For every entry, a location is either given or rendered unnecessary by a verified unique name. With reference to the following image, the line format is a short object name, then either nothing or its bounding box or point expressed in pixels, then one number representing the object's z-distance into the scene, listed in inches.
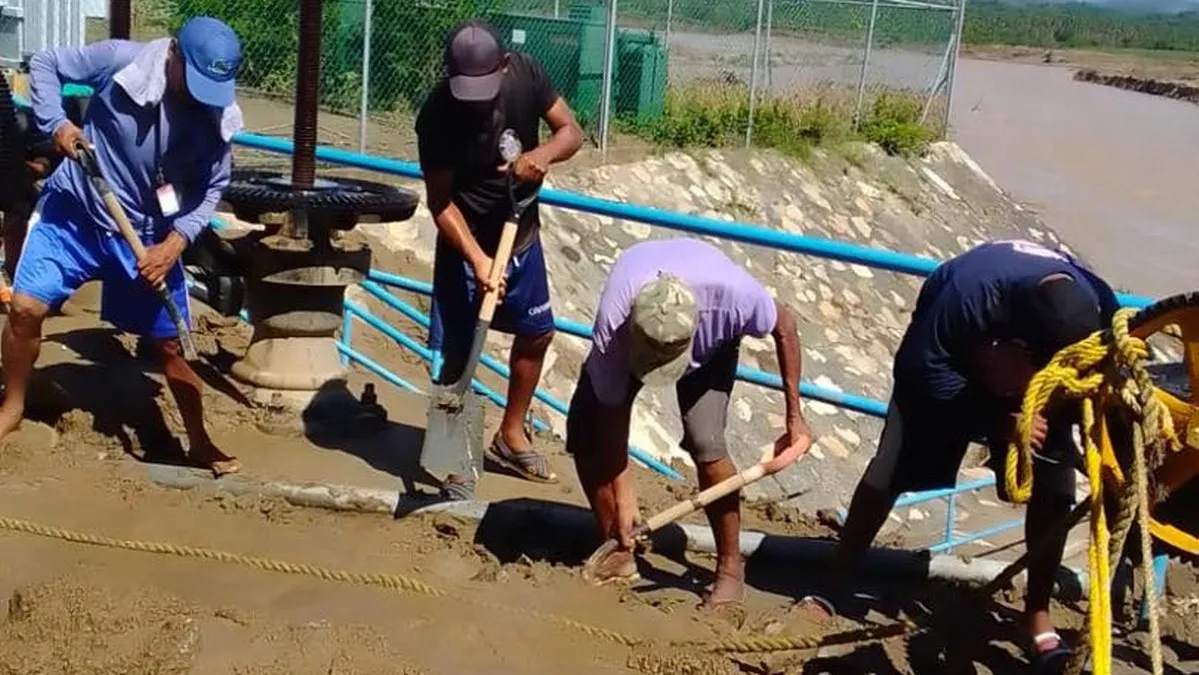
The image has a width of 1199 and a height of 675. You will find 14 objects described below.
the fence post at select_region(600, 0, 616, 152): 553.0
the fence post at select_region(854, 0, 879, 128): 750.5
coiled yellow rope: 137.6
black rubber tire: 228.8
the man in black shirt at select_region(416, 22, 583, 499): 205.0
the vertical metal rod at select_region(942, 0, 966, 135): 805.2
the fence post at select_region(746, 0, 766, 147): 650.2
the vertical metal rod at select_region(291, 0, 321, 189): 238.7
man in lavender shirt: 167.8
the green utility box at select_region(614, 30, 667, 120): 624.4
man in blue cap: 198.2
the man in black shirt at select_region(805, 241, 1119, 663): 163.0
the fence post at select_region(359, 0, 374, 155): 508.4
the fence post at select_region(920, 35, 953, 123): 812.0
